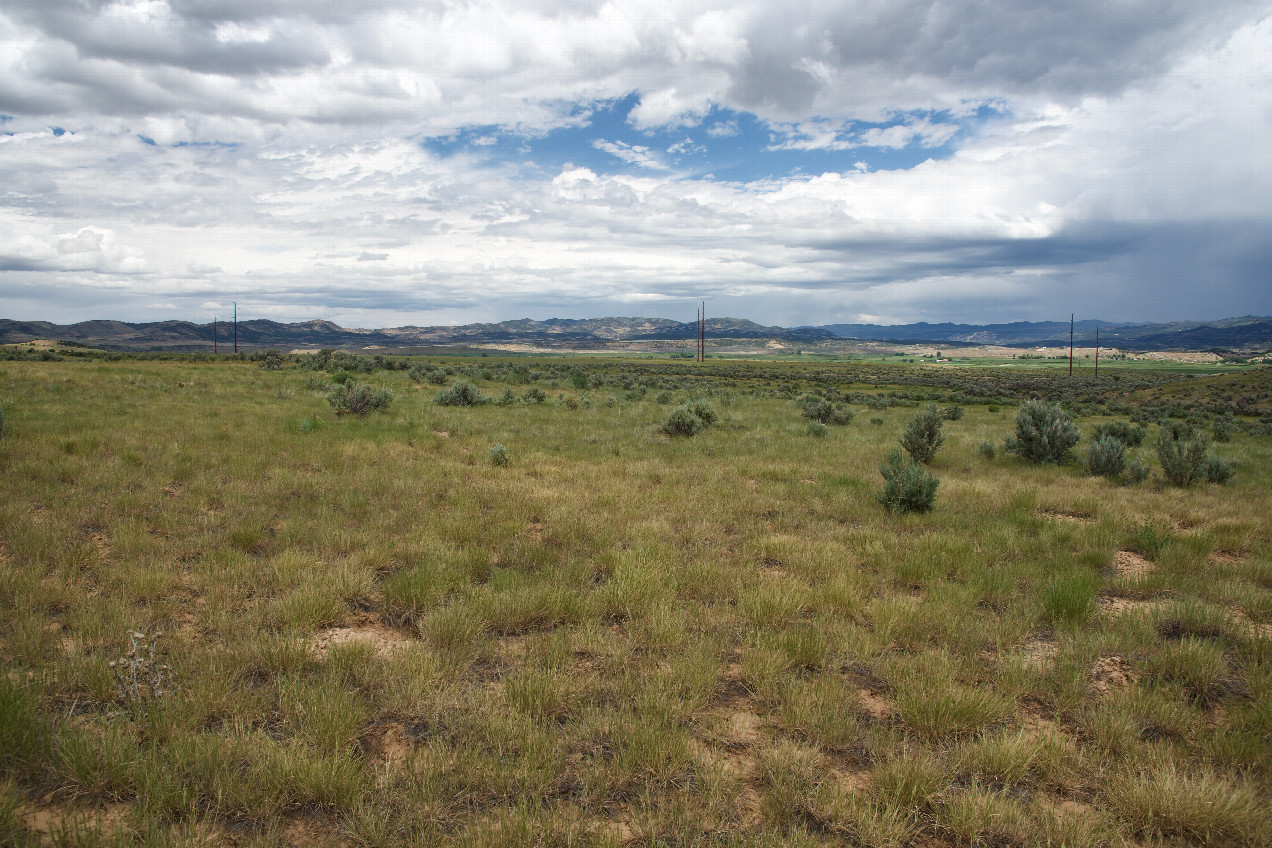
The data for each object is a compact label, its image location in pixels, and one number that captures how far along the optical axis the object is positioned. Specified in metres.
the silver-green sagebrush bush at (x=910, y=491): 9.27
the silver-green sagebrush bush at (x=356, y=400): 17.50
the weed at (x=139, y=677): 3.57
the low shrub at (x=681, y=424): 17.00
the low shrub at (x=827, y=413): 23.28
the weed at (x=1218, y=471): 12.36
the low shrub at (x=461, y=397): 22.11
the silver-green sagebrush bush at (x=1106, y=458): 12.86
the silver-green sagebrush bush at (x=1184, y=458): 11.97
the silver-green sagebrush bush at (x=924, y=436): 14.34
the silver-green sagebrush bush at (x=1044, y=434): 14.38
